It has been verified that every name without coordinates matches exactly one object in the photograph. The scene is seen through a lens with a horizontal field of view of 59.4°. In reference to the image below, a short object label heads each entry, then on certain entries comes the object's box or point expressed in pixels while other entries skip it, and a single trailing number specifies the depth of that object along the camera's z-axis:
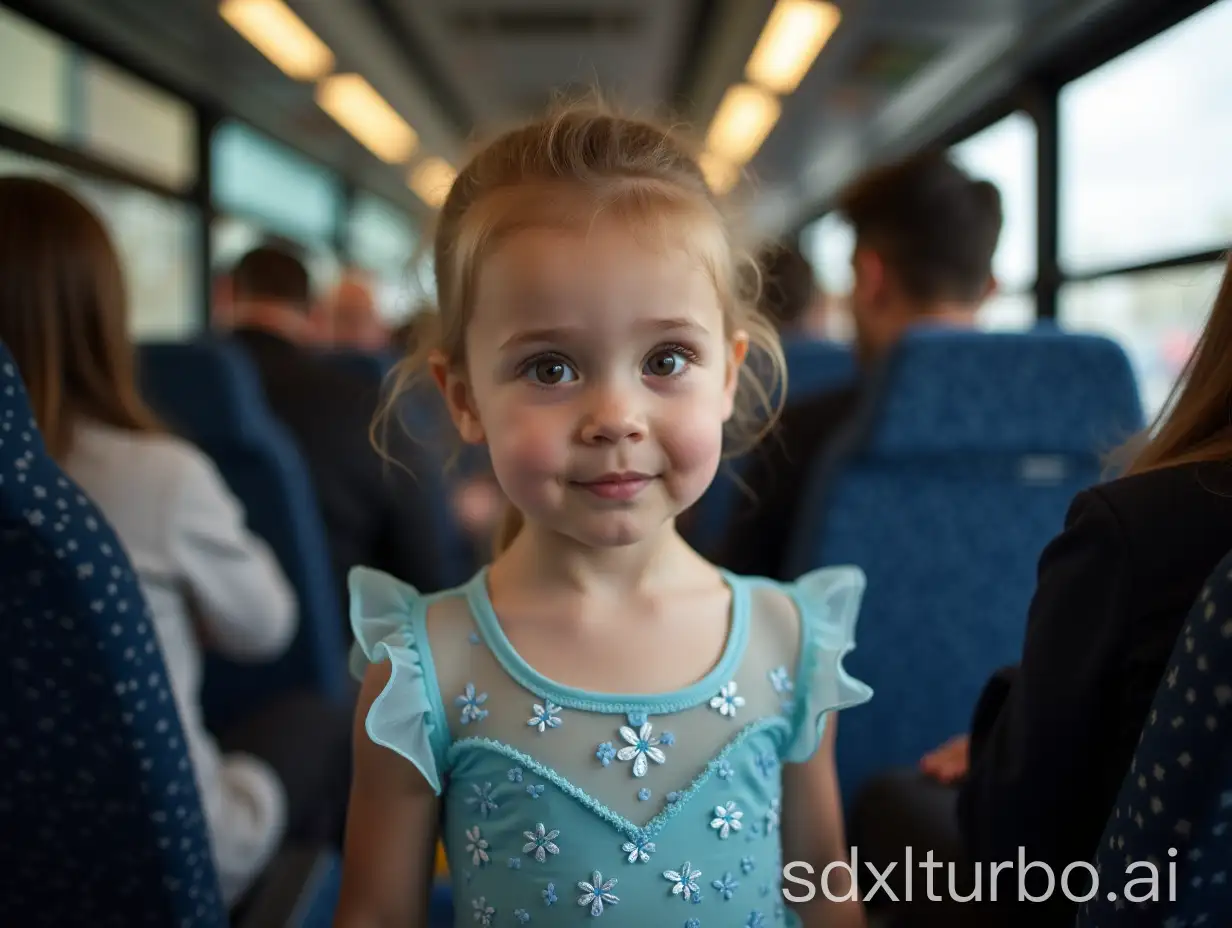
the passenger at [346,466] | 2.88
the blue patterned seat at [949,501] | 1.50
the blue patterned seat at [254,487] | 2.12
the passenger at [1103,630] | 0.83
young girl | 0.86
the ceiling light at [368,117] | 6.07
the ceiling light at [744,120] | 6.37
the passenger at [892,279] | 2.05
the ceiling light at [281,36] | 4.66
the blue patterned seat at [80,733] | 0.78
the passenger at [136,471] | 1.49
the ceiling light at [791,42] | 4.62
